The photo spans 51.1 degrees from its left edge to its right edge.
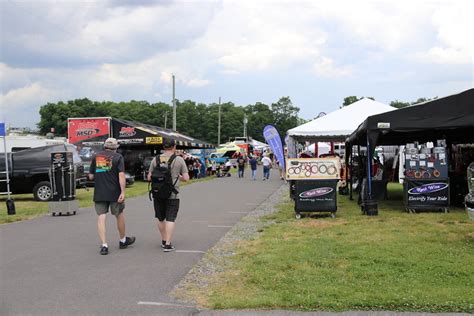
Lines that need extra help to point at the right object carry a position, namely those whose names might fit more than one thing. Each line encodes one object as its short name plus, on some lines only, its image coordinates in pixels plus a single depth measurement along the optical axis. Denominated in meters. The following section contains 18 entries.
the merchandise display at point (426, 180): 11.88
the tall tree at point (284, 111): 126.56
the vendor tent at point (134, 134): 27.22
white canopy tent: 19.83
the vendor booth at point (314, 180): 11.30
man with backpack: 7.80
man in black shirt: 7.82
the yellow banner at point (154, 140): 27.08
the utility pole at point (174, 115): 45.84
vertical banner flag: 23.45
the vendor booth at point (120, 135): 27.44
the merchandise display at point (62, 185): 12.71
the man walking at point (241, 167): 31.92
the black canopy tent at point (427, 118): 10.95
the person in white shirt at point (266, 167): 28.74
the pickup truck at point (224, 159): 37.51
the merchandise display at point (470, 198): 7.35
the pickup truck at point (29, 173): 16.98
